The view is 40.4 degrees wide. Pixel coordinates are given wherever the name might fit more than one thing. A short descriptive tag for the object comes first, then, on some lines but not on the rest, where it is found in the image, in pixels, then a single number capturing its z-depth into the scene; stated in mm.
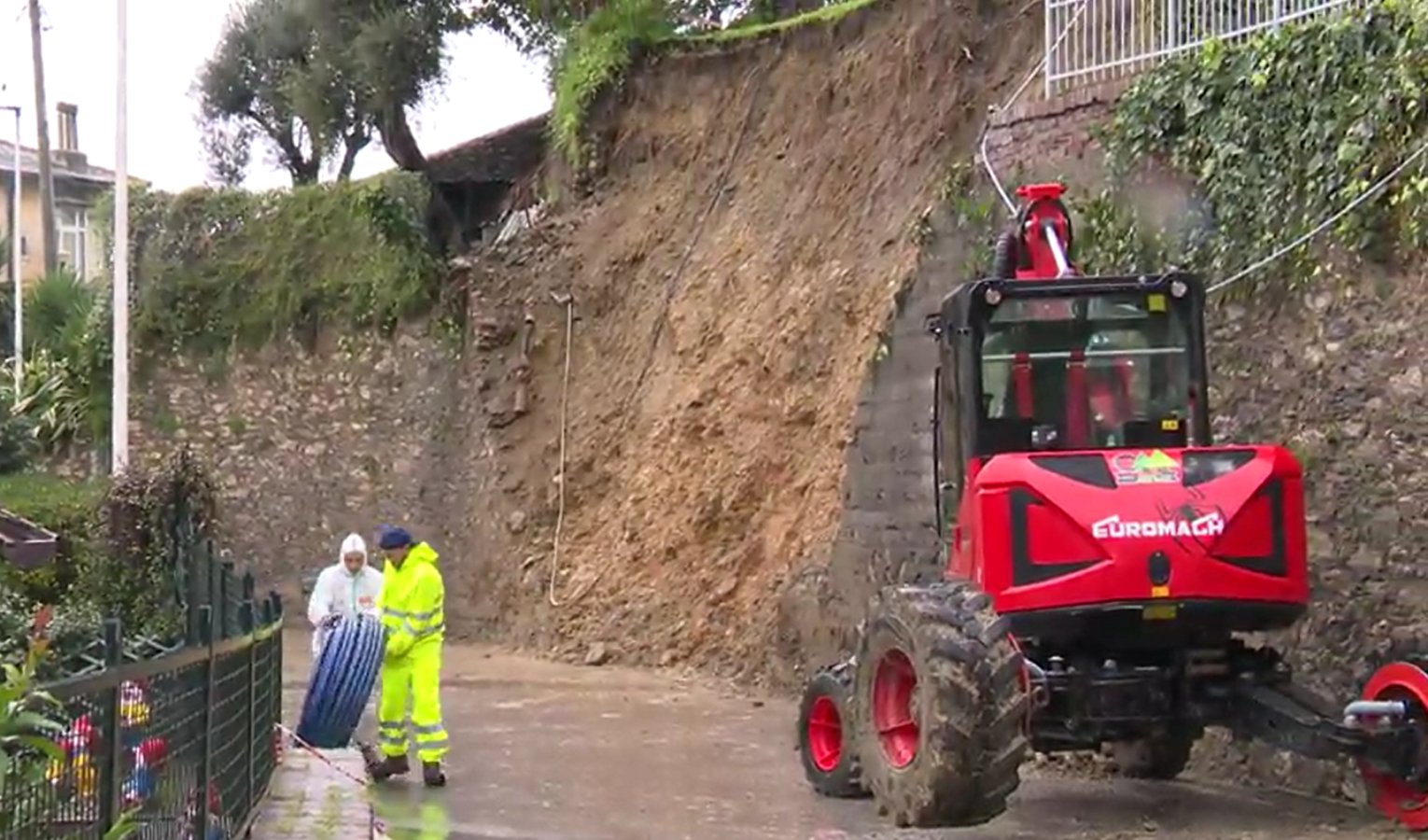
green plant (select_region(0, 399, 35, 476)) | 27312
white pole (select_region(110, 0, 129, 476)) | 22969
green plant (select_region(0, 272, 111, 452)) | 27906
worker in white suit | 13867
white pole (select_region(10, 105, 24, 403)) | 29977
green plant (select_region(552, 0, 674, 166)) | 23219
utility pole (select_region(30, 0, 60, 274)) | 40406
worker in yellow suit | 11984
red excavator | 9102
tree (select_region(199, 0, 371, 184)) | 28891
